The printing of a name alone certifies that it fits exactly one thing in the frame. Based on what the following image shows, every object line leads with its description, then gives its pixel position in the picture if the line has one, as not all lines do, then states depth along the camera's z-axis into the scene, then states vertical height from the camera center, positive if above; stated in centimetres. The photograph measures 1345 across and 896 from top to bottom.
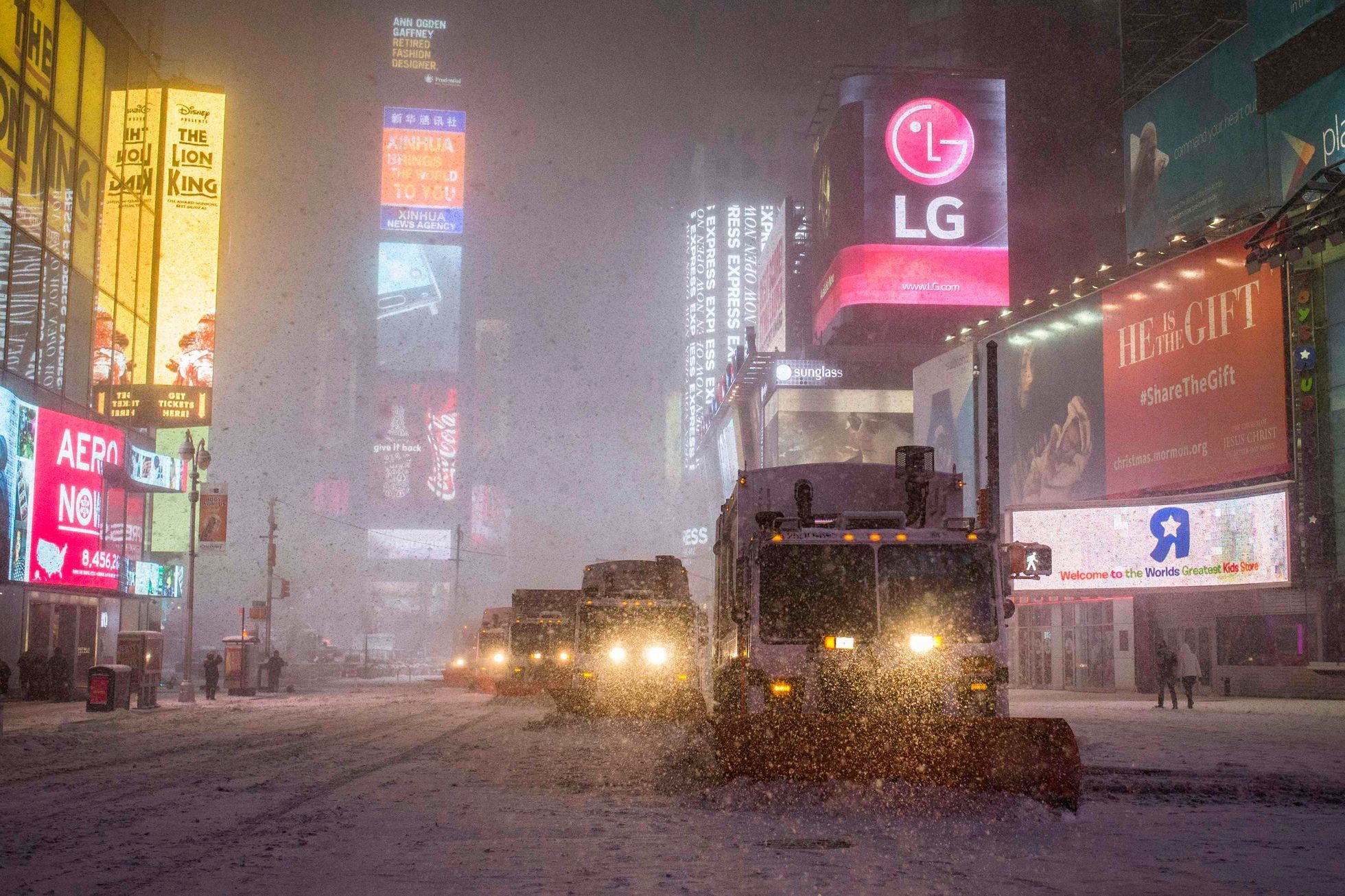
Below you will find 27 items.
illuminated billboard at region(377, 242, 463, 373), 19388 +4229
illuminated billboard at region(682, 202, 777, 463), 14125 +3246
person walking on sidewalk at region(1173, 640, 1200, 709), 3150 -226
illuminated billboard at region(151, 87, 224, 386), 4697 +1290
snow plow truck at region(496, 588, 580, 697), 3362 -156
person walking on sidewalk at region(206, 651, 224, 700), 3931 -324
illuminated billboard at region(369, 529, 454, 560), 18350 +454
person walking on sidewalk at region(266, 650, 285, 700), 4690 -371
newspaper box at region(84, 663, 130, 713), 3048 -291
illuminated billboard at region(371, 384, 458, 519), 19088 +1936
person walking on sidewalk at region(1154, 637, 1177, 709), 3091 -217
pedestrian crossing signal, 1292 +22
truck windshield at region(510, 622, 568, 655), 3369 -167
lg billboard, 6981 +2222
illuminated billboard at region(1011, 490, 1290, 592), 3762 +126
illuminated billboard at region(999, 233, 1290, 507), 3816 +691
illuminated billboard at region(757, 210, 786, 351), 10438 +2483
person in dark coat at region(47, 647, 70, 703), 3772 -328
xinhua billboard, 19612 +6395
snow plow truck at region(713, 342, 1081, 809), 1175 -83
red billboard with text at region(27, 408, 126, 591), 3781 +219
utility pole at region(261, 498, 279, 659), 5794 +122
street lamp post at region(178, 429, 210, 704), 3647 +124
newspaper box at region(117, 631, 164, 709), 3259 -236
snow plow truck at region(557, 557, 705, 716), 2669 -175
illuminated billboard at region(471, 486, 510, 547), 19634 +767
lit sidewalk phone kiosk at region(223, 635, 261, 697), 4366 -334
